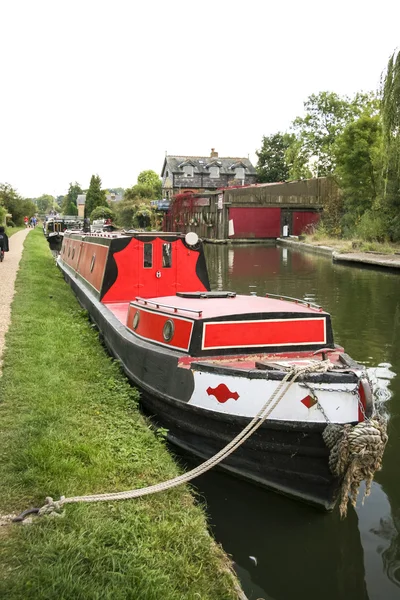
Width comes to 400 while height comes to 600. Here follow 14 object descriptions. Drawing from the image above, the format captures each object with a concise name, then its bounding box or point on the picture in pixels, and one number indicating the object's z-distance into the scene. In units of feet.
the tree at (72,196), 355.56
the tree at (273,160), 224.33
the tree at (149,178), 284.76
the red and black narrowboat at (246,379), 16.22
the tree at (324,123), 177.78
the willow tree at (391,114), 71.10
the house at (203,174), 216.13
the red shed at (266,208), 151.84
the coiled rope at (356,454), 14.90
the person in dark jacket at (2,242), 62.01
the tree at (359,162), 116.06
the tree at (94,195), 261.85
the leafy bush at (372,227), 98.84
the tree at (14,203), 156.10
